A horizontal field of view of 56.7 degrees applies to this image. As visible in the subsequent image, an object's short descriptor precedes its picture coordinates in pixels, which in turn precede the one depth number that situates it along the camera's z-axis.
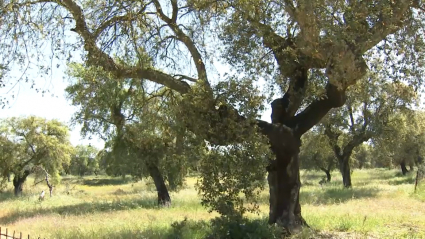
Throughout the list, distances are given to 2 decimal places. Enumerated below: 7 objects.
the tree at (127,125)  13.45
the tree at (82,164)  83.75
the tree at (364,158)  64.80
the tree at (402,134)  26.22
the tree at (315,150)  27.93
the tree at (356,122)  24.34
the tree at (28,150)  35.75
